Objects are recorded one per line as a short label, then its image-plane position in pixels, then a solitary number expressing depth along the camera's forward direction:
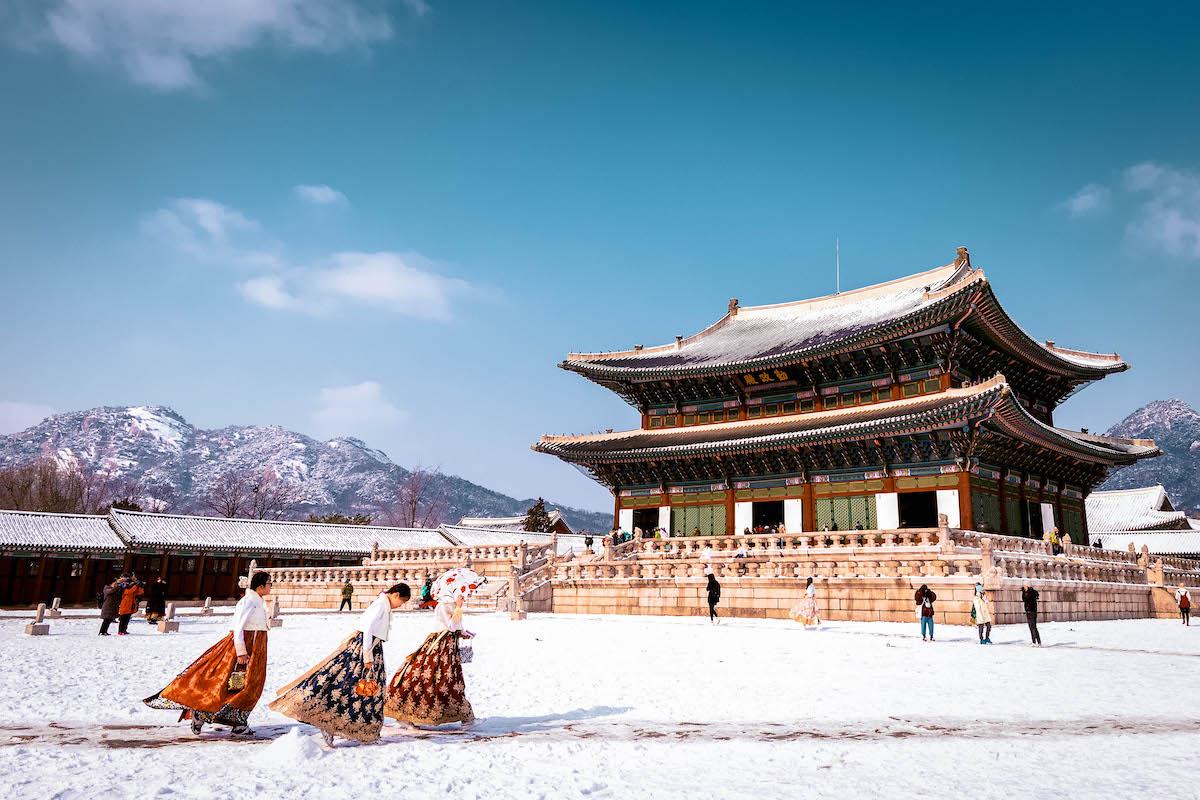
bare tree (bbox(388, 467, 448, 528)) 82.38
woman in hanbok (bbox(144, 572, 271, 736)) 7.77
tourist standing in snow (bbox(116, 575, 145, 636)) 21.02
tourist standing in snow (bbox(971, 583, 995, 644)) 18.61
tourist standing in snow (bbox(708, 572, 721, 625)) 23.16
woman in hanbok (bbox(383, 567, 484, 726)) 8.53
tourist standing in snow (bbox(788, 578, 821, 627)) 21.52
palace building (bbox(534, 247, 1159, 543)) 31.92
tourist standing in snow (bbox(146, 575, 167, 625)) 24.86
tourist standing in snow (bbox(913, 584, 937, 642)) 18.69
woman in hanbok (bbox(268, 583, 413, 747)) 7.43
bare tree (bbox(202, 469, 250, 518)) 74.33
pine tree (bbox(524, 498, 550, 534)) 79.75
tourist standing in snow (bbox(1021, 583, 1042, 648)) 18.41
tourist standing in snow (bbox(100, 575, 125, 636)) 20.55
